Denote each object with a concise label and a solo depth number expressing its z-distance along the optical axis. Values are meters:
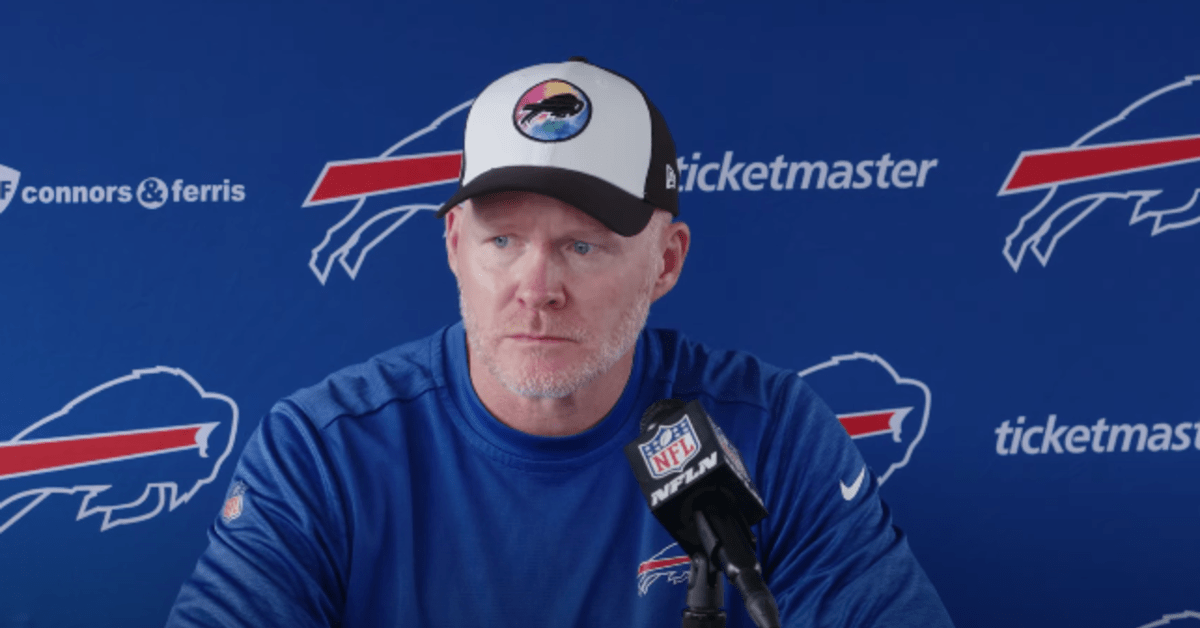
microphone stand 3.66
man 3.96
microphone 3.66
